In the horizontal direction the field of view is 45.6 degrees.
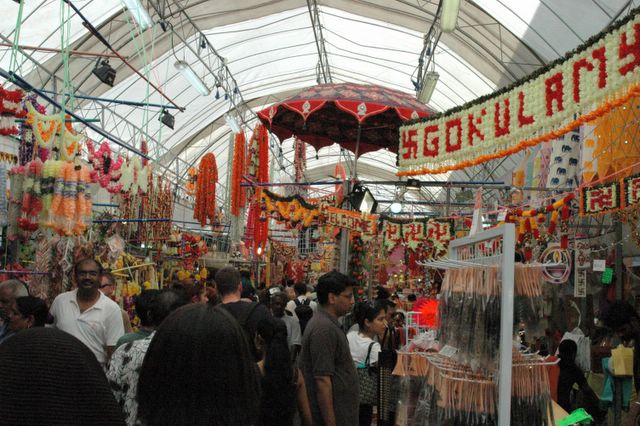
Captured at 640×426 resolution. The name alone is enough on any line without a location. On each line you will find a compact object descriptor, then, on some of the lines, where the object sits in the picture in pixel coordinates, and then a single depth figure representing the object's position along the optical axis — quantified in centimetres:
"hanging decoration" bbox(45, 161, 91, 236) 707
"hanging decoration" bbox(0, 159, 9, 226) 685
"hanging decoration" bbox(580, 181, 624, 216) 729
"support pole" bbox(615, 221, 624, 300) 1020
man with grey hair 497
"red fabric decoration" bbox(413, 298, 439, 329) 672
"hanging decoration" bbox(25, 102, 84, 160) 701
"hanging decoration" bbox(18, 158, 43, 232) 711
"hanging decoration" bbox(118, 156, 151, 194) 1032
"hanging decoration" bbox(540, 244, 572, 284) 944
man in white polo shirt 473
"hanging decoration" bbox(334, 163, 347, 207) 1091
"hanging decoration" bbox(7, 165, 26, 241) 717
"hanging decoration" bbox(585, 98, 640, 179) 782
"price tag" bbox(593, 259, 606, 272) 953
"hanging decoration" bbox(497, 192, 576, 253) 758
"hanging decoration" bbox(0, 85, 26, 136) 651
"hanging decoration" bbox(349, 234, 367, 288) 1097
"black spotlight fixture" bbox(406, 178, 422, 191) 827
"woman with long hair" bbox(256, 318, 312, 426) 376
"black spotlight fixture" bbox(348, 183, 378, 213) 1022
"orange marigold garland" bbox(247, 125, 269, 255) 1340
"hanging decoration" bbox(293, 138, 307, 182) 1530
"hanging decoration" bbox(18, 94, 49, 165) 748
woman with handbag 596
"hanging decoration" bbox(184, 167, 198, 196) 1685
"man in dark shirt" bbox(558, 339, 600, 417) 681
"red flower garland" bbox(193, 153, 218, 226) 1445
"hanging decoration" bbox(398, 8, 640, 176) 373
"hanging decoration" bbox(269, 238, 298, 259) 2518
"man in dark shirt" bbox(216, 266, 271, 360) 427
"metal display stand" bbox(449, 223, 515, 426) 336
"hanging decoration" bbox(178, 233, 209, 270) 1700
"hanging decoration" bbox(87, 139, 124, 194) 1005
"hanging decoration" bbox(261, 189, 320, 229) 1068
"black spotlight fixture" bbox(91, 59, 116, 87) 1110
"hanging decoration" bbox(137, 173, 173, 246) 1299
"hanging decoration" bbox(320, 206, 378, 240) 1014
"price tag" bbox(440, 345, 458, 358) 392
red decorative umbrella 848
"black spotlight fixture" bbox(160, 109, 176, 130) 1439
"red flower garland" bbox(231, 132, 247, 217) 1312
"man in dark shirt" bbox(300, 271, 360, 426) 409
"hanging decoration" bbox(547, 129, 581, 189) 977
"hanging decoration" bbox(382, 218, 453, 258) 1091
